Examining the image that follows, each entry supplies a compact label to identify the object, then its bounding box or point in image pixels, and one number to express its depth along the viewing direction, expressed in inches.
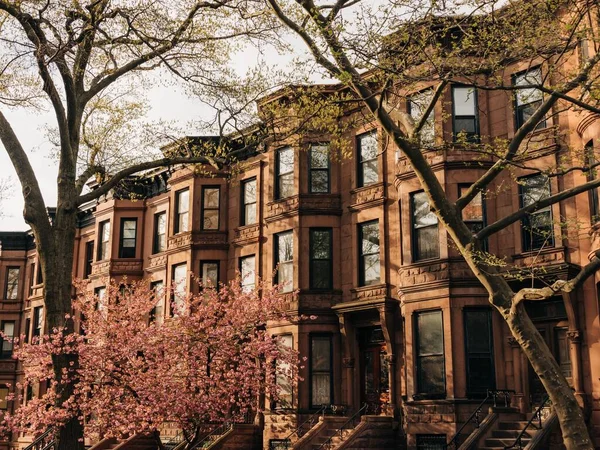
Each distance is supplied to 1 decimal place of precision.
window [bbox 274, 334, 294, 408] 1021.8
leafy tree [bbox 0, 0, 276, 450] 729.0
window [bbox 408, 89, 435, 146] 926.4
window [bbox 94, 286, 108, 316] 1452.4
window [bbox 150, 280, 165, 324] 1276.9
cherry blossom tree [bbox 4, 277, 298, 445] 772.0
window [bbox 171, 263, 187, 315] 1233.5
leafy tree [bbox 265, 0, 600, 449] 498.6
